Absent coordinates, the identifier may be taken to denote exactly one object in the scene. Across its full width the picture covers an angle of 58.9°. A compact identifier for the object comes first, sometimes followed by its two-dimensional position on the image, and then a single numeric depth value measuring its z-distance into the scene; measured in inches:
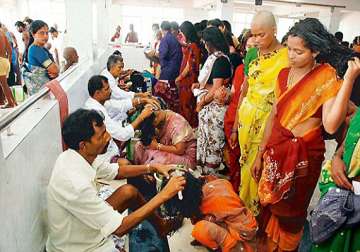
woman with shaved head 66.9
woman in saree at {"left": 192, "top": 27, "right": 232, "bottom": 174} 93.3
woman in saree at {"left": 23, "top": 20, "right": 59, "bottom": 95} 105.7
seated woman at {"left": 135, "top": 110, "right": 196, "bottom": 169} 91.4
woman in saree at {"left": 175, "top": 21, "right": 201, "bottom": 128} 133.9
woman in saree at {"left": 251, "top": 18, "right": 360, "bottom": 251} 50.8
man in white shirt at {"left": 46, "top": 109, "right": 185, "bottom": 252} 45.1
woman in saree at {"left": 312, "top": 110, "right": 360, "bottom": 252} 40.3
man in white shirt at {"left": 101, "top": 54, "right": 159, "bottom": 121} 119.3
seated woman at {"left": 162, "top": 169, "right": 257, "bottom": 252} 58.1
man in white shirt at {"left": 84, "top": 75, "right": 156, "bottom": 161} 86.7
